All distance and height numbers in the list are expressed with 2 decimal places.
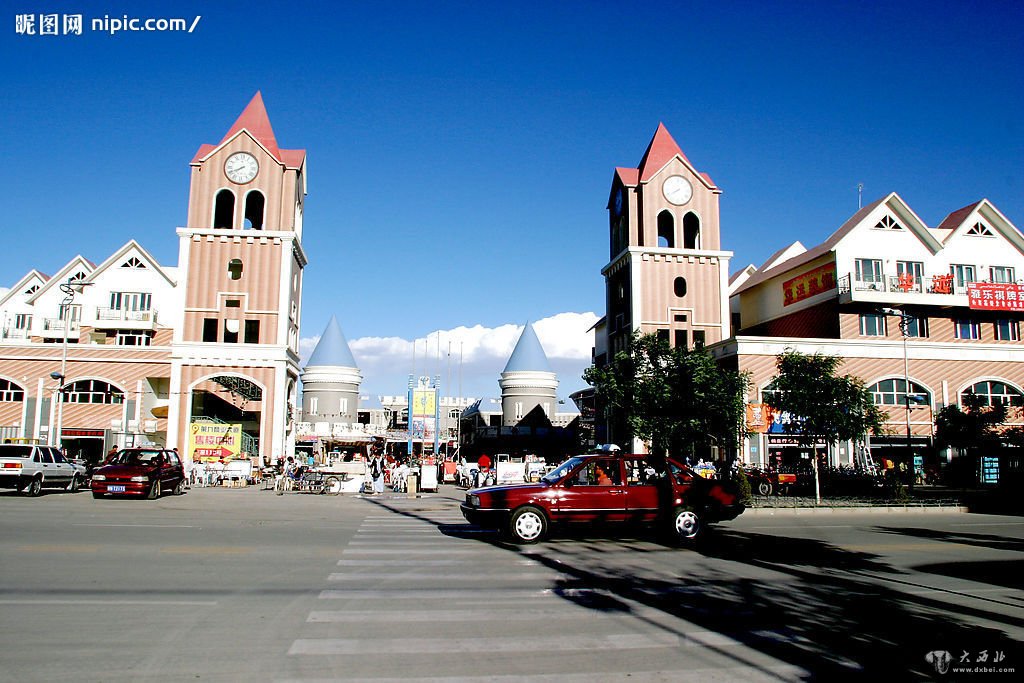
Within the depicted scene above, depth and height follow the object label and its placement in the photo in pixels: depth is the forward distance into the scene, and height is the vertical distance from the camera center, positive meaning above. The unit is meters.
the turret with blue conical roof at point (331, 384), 70.00 +4.53
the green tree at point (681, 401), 27.84 +1.28
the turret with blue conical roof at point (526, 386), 76.06 +4.81
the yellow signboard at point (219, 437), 40.50 -0.11
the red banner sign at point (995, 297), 42.78 +7.62
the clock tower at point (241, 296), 45.28 +8.09
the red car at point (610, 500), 13.52 -1.11
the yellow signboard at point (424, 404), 36.62 +1.48
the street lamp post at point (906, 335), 39.34 +5.36
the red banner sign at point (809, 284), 44.12 +8.86
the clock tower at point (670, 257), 48.38 +11.15
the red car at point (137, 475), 22.98 -1.21
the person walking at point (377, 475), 29.31 -1.63
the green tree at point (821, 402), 26.77 +1.20
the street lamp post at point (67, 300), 35.19 +6.14
